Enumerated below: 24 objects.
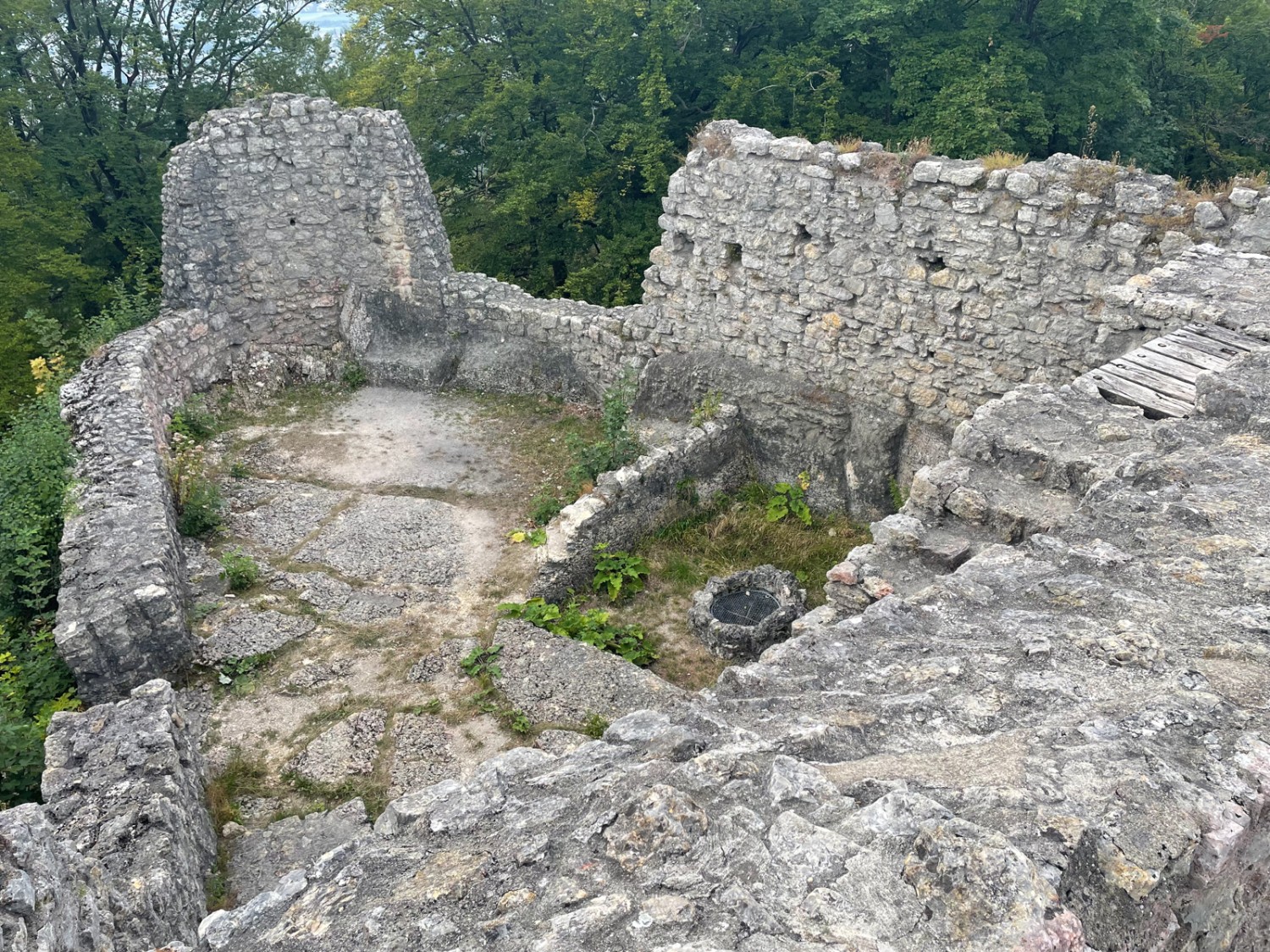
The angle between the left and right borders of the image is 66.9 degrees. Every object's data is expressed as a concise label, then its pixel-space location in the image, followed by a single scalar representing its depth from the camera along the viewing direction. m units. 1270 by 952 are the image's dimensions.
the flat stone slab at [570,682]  6.94
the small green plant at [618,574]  8.70
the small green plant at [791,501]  9.85
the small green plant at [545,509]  9.48
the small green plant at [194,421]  10.73
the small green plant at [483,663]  7.32
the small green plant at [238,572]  8.20
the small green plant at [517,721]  6.78
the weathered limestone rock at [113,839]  3.15
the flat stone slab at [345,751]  6.47
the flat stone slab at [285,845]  5.63
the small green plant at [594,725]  6.72
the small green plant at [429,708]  6.99
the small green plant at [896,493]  9.52
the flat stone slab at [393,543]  8.66
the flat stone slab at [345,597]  8.05
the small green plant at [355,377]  12.47
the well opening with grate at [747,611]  7.96
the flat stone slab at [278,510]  9.16
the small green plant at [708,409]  10.14
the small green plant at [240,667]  7.29
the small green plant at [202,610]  7.80
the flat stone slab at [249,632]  7.46
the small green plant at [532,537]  9.11
